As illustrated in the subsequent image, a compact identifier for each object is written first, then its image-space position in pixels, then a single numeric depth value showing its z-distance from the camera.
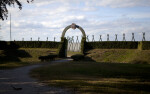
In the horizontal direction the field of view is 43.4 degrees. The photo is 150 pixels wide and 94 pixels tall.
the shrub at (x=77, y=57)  32.75
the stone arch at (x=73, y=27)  42.72
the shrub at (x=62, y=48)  39.69
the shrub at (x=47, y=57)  31.15
